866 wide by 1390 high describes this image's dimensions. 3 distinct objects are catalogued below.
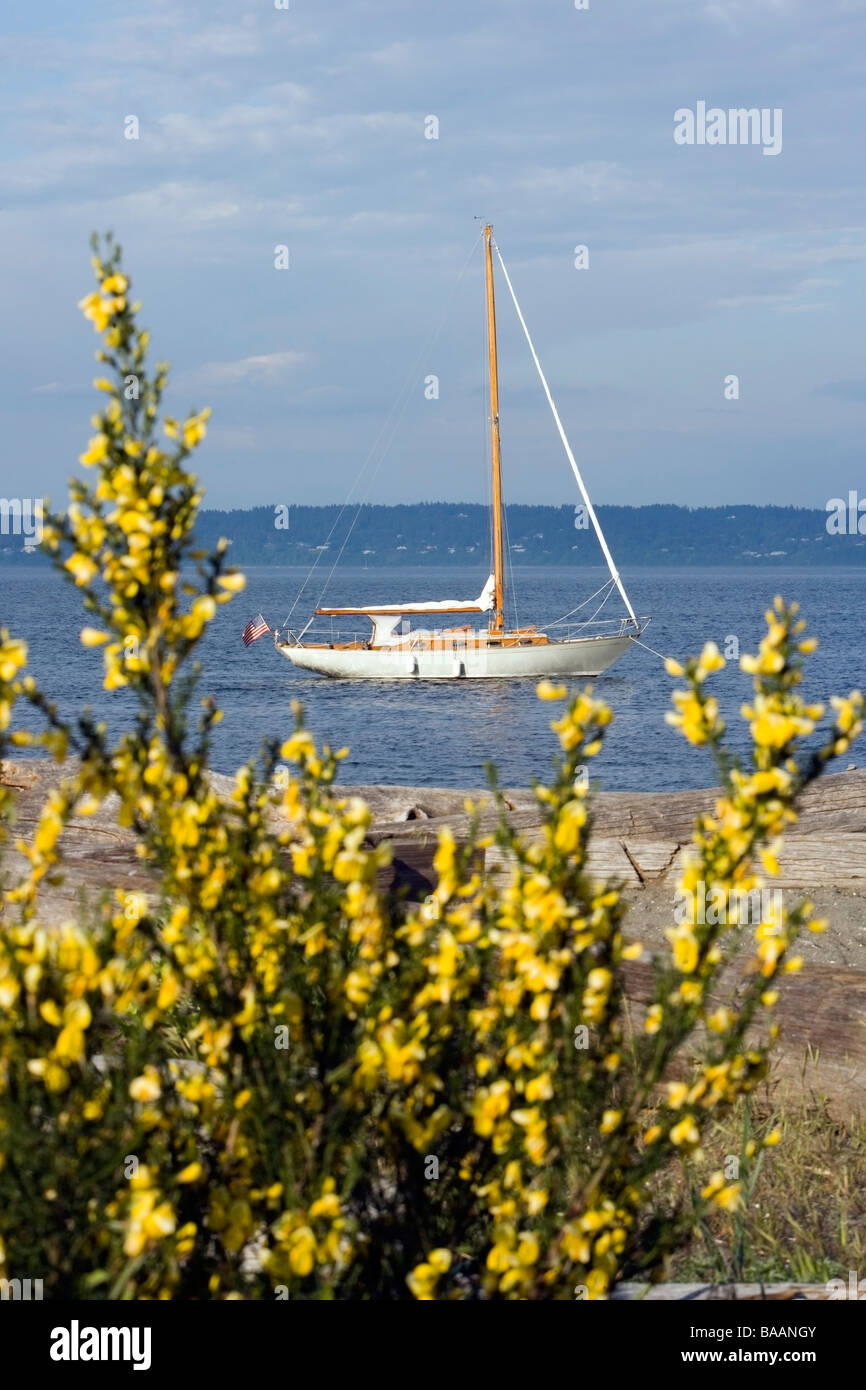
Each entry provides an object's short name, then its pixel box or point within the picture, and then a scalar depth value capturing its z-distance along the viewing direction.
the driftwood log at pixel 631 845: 16.41
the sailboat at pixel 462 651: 110.99
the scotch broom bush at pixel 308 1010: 5.20
